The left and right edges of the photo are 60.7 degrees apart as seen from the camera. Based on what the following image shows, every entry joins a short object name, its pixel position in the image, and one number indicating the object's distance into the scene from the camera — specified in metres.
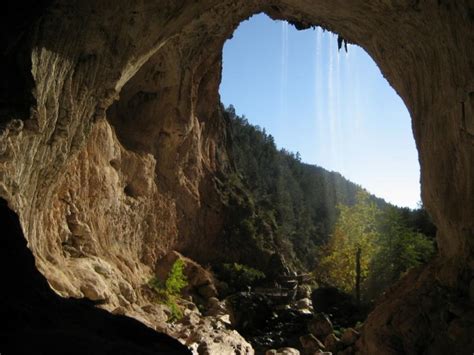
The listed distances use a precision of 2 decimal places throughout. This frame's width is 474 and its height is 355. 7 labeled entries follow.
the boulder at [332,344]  15.44
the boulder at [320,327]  19.72
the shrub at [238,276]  27.94
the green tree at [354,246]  30.02
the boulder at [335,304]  24.17
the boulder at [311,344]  17.16
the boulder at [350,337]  14.86
